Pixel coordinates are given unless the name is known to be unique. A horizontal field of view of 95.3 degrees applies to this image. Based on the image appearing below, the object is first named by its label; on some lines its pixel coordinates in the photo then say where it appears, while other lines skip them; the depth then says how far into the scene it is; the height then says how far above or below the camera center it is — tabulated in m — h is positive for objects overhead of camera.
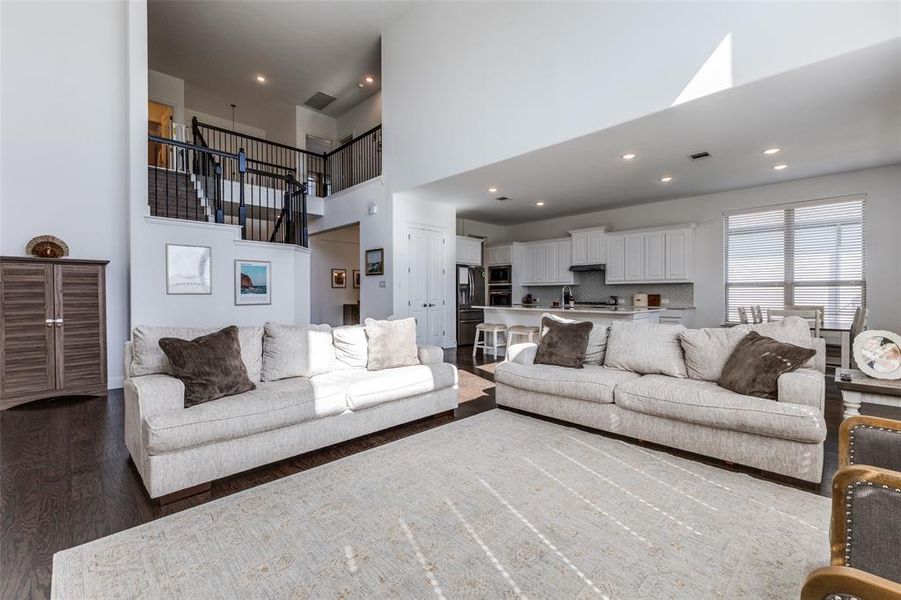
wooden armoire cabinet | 4.16 -0.36
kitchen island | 5.85 -0.30
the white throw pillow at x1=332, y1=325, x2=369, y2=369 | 3.59 -0.47
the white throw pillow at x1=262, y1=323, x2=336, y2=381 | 3.18 -0.45
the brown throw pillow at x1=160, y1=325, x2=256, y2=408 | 2.60 -0.47
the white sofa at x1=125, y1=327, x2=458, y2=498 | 2.27 -0.78
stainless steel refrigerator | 8.38 -0.17
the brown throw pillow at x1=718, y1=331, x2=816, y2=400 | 2.64 -0.47
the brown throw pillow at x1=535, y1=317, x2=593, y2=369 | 3.76 -0.46
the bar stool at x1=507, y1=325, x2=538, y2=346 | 6.42 -0.58
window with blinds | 5.84 +0.58
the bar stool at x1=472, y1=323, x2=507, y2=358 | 6.79 -0.67
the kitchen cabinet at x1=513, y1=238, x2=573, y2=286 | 8.76 +0.73
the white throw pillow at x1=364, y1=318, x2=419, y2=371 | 3.61 -0.45
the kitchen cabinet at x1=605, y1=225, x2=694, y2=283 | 7.20 +0.73
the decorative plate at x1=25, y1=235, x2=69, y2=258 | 4.61 +0.54
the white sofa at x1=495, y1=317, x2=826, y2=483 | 2.42 -0.73
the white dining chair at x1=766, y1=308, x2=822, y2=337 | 5.08 -0.25
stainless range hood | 8.20 +0.56
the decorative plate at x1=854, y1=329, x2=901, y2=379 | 2.39 -0.35
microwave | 9.51 +0.47
